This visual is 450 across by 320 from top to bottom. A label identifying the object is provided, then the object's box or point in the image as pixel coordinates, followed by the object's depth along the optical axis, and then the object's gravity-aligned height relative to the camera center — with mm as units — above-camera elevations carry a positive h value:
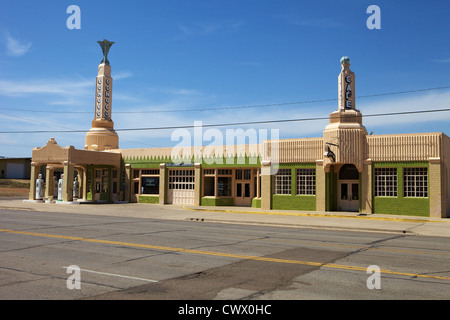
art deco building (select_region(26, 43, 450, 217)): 25734 +814
